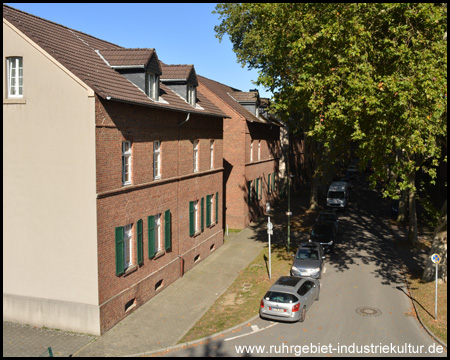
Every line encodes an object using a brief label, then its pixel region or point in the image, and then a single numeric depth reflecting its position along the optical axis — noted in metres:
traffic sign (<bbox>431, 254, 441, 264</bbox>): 15.58
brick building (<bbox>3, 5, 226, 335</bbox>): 13.88
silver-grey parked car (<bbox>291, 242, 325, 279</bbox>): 19.98
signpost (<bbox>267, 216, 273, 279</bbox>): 20.12
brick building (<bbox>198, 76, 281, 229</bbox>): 31.17
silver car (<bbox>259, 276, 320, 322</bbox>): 15.12
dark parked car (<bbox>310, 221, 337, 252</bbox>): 24.55
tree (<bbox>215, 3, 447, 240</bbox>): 15.46
